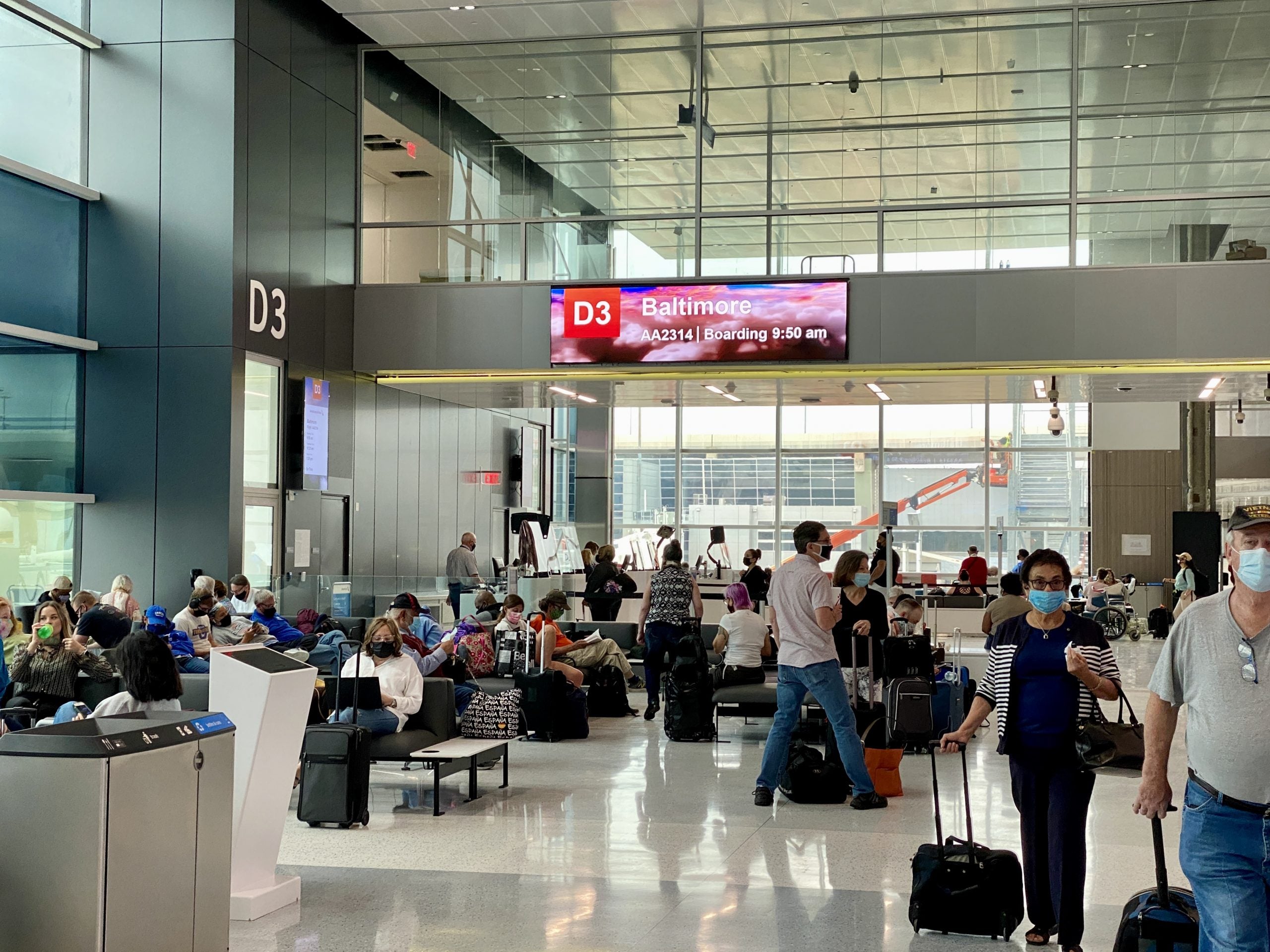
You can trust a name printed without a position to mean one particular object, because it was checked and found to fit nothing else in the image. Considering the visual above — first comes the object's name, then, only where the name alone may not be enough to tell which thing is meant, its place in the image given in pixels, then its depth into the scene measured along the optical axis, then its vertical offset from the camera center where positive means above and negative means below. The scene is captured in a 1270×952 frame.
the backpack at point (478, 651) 10.89 -1.18
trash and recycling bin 3.84 -0.99
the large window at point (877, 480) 28.62 +0.63
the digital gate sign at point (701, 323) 15.64 +2.20
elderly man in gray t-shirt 3.36 -0.59
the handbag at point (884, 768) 8.48 -1.64
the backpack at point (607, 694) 12.48 -1.74
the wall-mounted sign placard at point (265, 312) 14.62 +2.16
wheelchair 20.38 -1.66
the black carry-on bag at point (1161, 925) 4.07 -1.27
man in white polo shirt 7.91 -0.89
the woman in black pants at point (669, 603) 11.70 -0.84
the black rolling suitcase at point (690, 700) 10.91 -1.57
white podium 5.53 -1.08
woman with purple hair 11.20 -1.18
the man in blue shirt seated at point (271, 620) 11.92 -1.02
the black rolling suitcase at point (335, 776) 7.42 -1.50
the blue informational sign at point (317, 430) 15.81 +0.91
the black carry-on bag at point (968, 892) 5.27 -1.52
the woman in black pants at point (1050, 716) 4.89 -0.76
